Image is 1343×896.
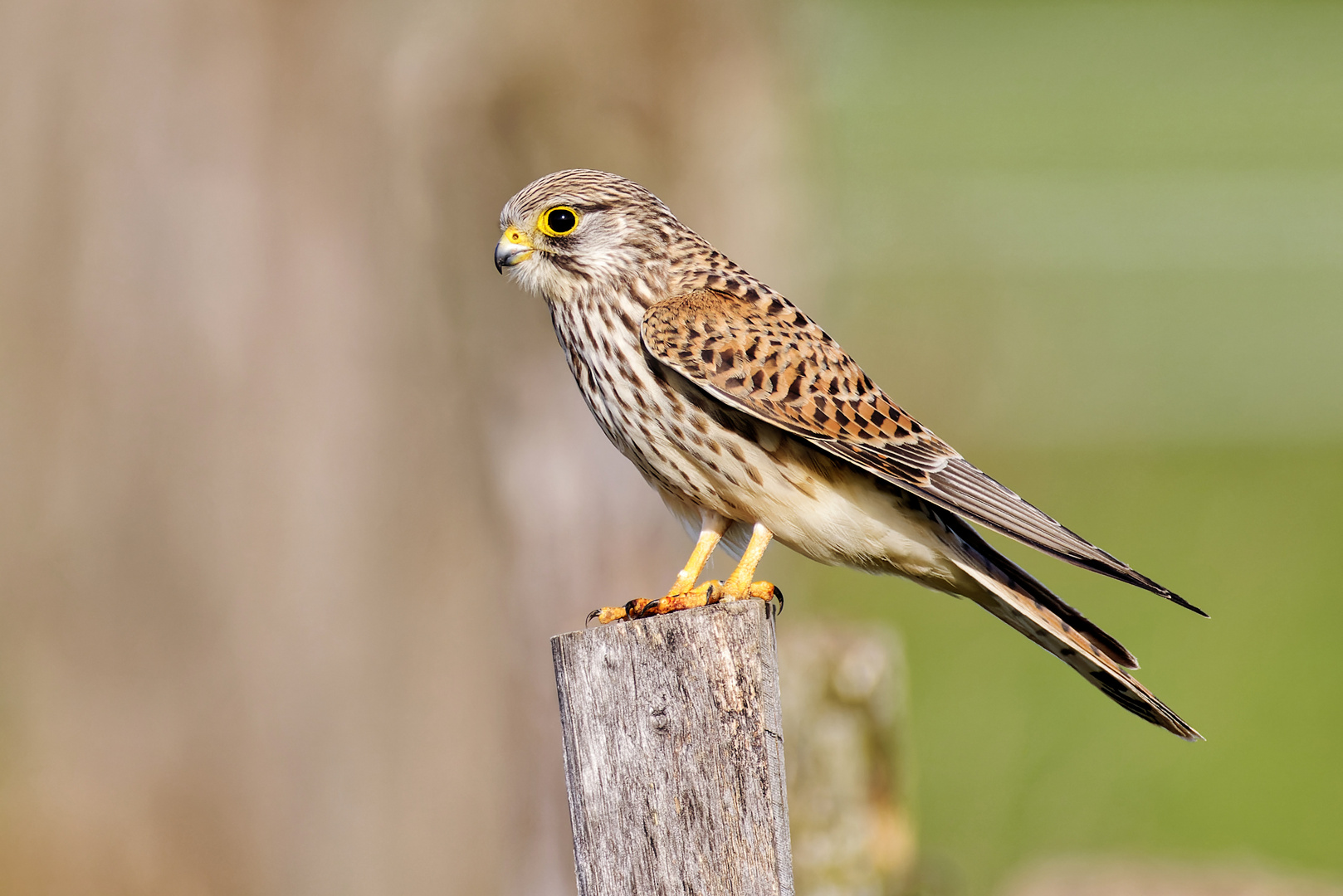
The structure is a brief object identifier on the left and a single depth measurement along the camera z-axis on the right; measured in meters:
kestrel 6.31
